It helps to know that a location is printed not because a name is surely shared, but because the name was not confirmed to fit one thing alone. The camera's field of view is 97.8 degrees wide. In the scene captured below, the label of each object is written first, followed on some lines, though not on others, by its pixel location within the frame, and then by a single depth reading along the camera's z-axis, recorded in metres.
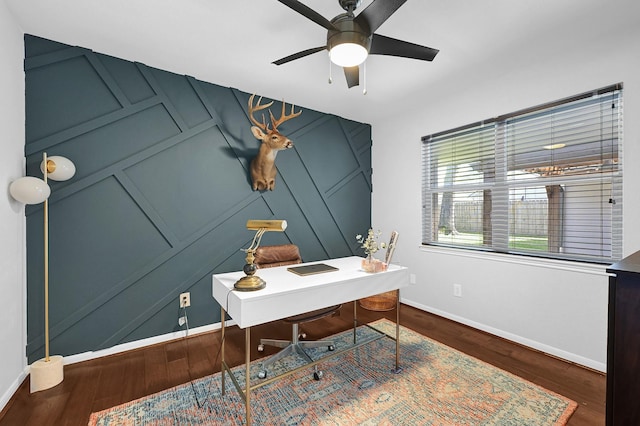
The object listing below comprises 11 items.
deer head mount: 2.82
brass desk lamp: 1.63
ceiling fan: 1.44
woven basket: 3.45
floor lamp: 1.86
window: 2.24
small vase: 2.10
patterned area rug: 1.67
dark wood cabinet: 0.87
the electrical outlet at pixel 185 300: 2.71
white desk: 1.52
